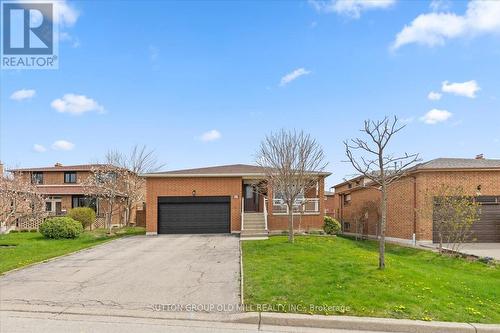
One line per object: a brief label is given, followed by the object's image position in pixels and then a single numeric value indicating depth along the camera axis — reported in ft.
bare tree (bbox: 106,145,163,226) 92.58
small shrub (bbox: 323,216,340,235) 72.54
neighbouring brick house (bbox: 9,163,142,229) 111.75
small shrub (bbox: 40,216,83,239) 65.70
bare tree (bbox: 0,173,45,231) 79.87
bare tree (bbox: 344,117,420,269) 32.60
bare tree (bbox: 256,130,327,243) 57.82
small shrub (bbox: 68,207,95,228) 84.58
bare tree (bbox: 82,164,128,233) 87.12
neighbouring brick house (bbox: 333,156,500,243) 66.33
